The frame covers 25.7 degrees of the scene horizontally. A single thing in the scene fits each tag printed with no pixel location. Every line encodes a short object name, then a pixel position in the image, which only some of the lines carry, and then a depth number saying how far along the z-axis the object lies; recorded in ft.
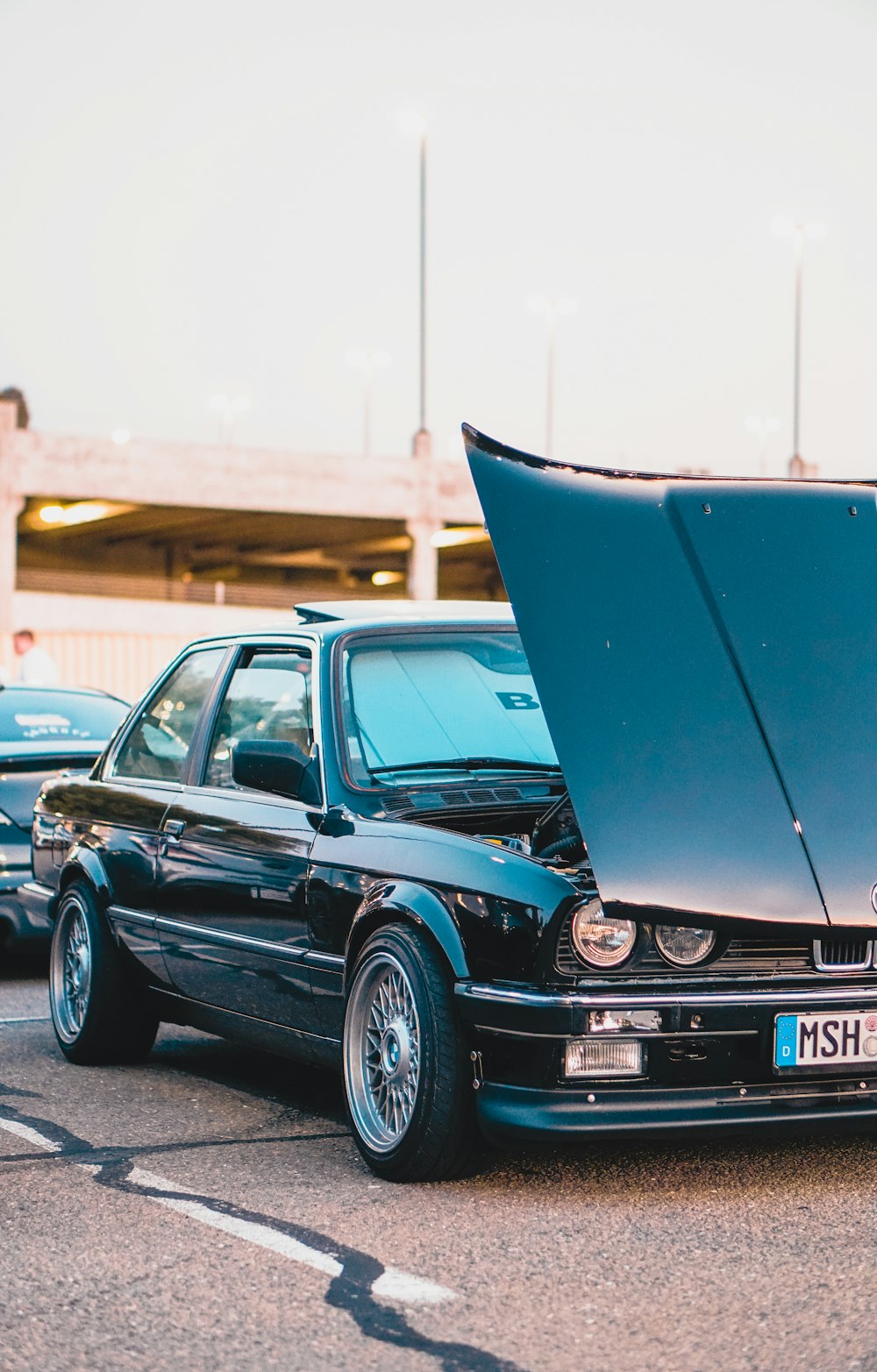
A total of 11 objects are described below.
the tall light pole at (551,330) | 194.90
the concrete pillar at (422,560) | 133.90
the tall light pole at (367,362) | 239.71
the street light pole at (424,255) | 139.44
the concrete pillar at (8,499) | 118.83
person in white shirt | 54.90
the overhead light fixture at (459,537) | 147.04
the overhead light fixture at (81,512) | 133.90
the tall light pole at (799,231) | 159.98
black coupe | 15.93
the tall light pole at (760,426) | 305.32
